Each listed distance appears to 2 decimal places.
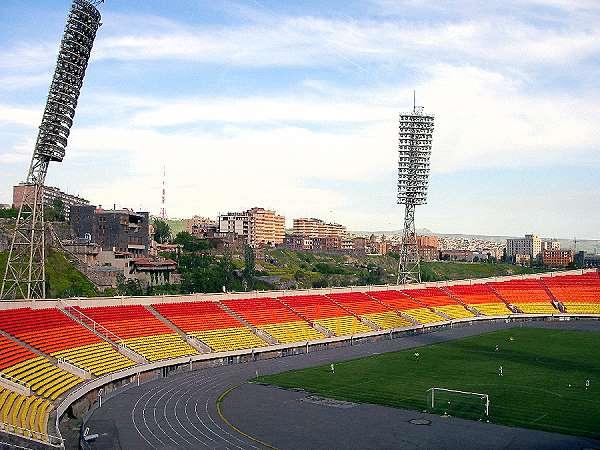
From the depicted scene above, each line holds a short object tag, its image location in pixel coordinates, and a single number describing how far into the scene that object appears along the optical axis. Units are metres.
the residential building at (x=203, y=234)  188.95
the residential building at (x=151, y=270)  112.06
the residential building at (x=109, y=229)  130.50
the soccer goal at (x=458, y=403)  38.81
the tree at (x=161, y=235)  188.81
